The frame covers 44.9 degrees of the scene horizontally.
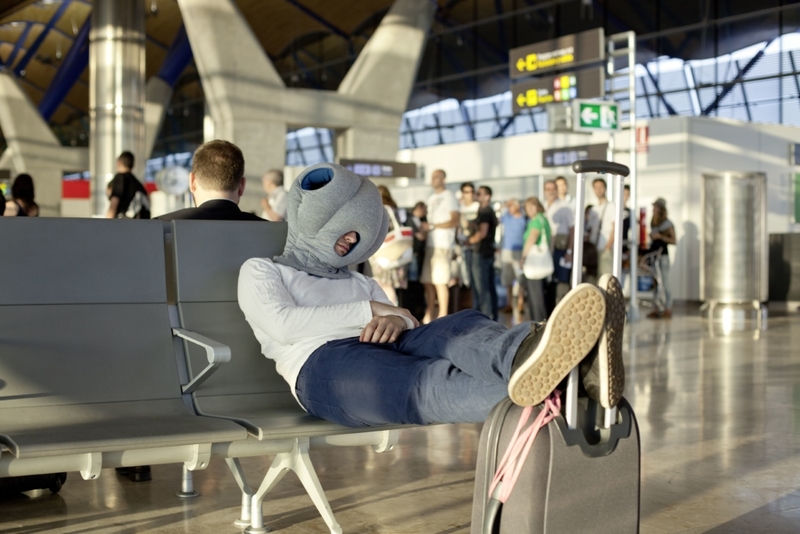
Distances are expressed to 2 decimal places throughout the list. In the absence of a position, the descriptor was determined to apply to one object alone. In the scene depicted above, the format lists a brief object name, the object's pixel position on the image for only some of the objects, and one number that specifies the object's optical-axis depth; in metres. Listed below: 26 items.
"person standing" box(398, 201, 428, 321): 10.54
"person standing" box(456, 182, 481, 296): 10.41
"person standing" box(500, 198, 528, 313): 12.12
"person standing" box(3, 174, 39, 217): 7.23
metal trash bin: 12.29
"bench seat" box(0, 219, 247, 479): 2.83
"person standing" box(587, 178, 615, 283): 11.05
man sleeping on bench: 2.01
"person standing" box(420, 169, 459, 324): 9.59
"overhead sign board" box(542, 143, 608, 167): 13.51
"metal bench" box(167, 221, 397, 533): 3.00
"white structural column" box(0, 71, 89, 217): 29.58
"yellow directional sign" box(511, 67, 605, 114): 12.96
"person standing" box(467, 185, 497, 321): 10.08
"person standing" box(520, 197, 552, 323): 9.89
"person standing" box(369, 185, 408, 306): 9.04
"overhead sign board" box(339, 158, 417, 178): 16.66
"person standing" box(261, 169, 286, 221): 8.10
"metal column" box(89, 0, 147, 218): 17.89
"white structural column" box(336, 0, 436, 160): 17.83
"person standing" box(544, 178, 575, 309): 10.64
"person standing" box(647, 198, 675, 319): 13.28
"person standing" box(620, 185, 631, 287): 12.39
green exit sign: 12.50
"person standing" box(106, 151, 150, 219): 7.98
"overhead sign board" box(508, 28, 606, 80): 12.98
